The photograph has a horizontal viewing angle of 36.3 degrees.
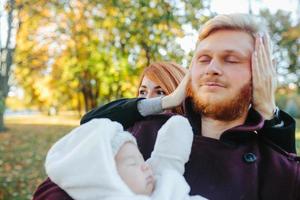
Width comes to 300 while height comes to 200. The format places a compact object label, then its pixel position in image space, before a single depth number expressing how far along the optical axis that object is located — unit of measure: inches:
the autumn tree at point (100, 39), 270.7
